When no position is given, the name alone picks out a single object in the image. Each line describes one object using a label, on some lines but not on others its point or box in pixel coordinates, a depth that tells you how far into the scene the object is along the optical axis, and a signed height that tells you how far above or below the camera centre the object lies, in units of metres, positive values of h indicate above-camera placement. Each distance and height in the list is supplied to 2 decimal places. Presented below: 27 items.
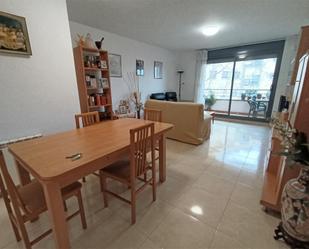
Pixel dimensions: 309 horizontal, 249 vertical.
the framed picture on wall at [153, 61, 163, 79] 5.59 +0.58
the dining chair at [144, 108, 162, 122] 2.35 -0.42
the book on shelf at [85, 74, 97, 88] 3.06 +0.10
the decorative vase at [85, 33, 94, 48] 2.97 +0.81
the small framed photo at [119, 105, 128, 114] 4.36 -0.62
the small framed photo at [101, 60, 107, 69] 3.21 +0.44
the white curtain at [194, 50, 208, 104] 5.88 +0.38
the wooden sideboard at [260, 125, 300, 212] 1.44 -1.09
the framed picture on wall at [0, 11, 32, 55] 1.76 +0.58
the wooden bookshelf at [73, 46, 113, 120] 2.94 +0.13
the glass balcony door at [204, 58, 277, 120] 5.16 -0.07
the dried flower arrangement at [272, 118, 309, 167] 1.09 -0.42
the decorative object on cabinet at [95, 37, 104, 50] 3.18 +0.83
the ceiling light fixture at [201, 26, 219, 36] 3.60 +1.27
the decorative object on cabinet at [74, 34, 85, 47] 2.85 +0.78
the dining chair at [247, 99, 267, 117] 5.42 -0.73
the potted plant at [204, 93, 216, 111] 6.53 -0.60
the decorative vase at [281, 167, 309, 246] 1.16 -0.90
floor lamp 6.47 +0.13
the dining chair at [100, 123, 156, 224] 1.41 -0.77
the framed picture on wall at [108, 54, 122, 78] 4.11 +0.55
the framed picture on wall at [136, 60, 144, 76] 4.85 +0.57
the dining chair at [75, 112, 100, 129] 2.07 -0.44
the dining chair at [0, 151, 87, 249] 1.02 -0.82
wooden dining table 1.01 -0.51
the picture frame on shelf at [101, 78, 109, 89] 3.29 +0.07
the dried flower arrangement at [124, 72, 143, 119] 4.69 -0.14
